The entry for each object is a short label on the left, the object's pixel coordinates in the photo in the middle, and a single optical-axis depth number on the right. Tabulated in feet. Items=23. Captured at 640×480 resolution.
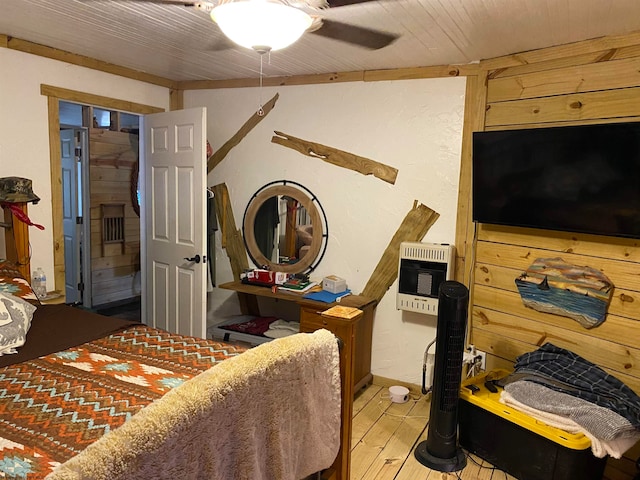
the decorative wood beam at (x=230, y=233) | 13.24
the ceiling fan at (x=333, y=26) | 6.07
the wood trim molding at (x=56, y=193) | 10.39
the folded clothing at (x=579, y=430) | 6.77
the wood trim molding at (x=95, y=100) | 10.30
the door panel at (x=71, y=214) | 16.46
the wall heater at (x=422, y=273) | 9.93
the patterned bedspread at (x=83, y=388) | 4.41
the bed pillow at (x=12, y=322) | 6.68
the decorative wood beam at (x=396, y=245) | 10.59
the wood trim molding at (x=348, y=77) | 9.95
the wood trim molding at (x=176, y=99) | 13.50
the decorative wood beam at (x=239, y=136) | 12.41
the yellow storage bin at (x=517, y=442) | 7.05
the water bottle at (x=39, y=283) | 9.93
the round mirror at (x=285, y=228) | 12.00
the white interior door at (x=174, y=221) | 11.24
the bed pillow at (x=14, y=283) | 8.11
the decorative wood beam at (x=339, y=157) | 10.98
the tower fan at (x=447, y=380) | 7.94
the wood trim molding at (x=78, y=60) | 9.49
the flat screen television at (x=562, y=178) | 7.29
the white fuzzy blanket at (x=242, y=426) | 3.26
